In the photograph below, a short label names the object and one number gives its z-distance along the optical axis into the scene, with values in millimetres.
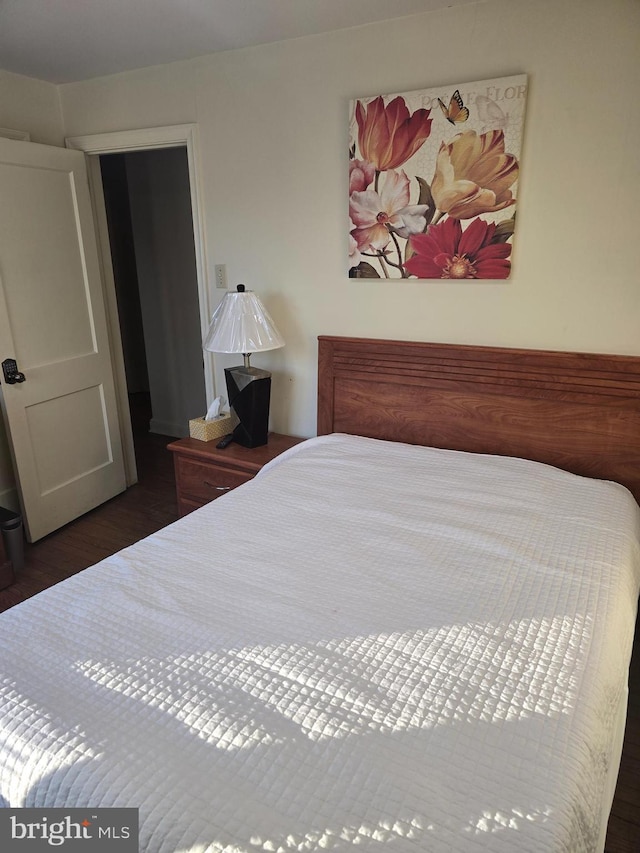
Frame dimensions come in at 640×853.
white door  2582
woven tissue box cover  2602
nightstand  2424
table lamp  2354
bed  816
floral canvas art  1954
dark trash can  2463
